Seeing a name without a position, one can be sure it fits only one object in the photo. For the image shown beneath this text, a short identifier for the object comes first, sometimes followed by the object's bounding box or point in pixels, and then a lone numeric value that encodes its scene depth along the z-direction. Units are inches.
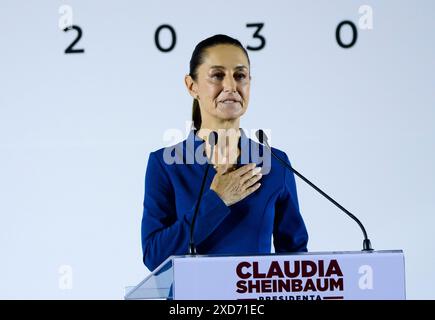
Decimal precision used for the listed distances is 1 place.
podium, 163.2
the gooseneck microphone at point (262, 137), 204.4
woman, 242.4
